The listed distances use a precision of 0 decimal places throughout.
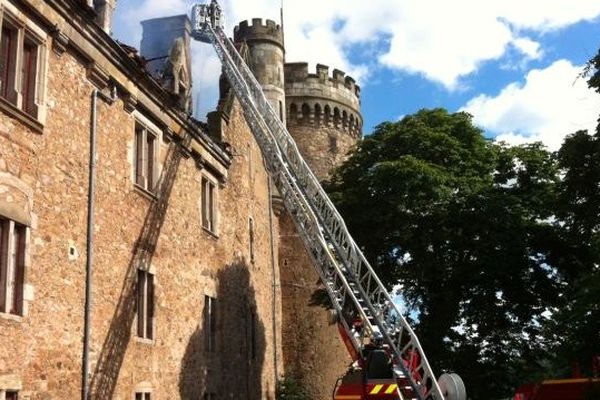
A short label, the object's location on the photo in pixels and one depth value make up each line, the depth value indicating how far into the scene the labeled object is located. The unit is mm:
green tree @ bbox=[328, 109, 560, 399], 21062
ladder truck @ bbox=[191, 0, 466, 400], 13680
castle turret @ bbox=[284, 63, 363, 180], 33562
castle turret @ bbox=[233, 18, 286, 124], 31000
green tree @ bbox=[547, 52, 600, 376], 13945
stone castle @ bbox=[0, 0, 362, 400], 10711
